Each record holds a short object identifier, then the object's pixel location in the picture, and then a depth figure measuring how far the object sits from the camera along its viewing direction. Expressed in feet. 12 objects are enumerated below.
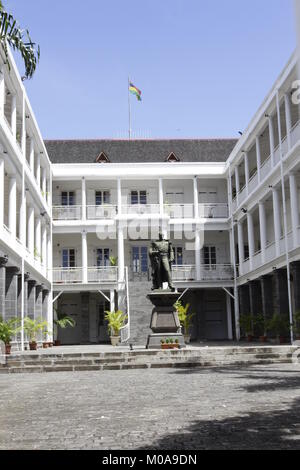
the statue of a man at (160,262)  58.13
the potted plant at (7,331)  53.47
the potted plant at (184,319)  81.71
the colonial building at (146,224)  78.23
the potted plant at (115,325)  83.92
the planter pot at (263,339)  77.95
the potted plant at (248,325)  84.02
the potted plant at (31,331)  66.07
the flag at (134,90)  123.34
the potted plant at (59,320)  94.43
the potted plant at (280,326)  69.17
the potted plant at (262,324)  76.84
